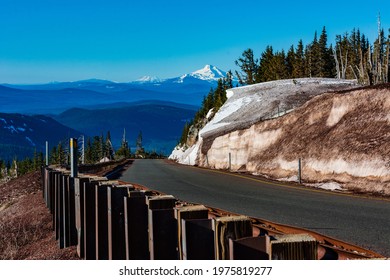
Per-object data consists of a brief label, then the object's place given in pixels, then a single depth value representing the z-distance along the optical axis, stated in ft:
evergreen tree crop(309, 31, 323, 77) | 272.82
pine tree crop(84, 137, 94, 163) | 458.13
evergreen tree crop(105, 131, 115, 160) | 430.65
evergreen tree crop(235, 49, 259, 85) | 322.75
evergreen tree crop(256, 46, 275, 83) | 296.51
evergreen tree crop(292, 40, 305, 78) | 279.28
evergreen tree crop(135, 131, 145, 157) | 382.83
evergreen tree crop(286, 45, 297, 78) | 304.54
